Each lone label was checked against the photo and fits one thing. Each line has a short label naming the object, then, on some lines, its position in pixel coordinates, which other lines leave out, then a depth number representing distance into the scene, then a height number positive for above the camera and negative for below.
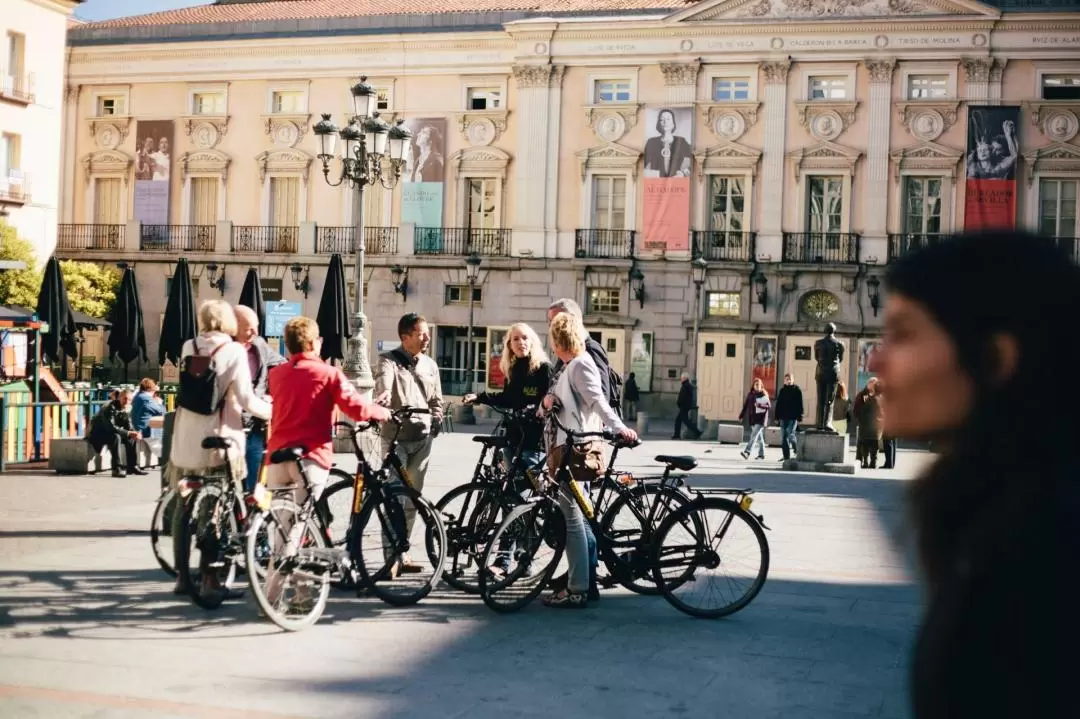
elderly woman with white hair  8.42 -0.37
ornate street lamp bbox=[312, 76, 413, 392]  20.58 +3.31
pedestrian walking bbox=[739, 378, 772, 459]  24.70 -0.94
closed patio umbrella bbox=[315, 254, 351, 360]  25.78 +0.78
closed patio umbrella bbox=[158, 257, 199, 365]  24.16 +0.61
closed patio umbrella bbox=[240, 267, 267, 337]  26.44 +1.20
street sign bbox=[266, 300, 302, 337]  40.22 +1.15
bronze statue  21.56 +0.06
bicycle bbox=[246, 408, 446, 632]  7.46 -1.17
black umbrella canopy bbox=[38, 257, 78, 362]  23.78 +0.72
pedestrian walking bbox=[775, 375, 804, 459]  24.52 -0.81
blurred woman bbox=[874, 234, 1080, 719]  1.32 -0.10
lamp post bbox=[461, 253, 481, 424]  36.91 +1.17
